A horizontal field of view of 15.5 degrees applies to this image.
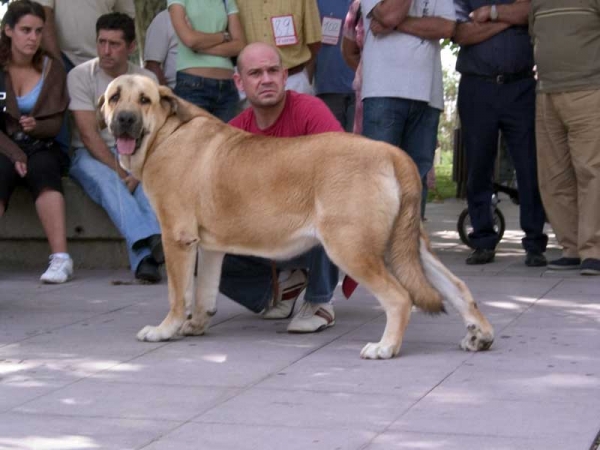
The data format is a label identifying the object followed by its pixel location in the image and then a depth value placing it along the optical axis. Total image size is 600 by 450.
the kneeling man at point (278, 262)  12.32
